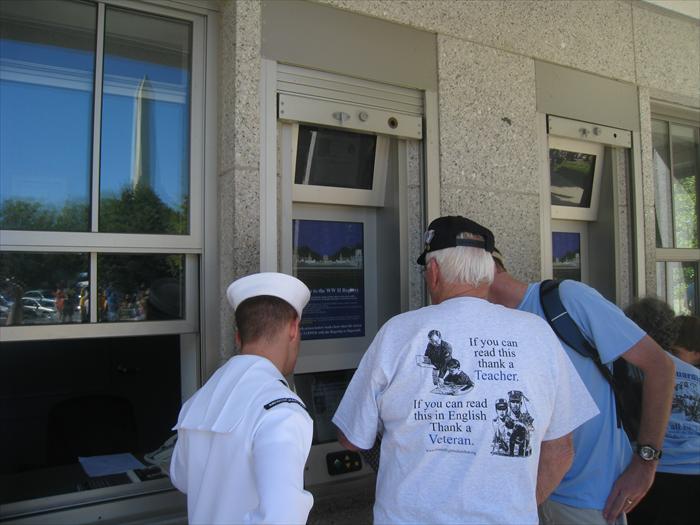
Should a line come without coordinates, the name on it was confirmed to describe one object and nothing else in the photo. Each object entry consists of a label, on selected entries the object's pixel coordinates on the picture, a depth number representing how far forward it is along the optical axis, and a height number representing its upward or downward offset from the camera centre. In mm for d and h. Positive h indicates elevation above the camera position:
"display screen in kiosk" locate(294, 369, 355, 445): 2869 -587
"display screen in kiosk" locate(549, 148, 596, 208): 3820 +744
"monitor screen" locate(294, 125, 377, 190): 2850 +670
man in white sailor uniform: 1313 -382
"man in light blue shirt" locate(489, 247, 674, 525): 2045 -573
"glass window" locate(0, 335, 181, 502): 4930 -1028
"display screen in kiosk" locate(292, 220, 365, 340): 2906 +49
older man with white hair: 1571 -385
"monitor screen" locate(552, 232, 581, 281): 3920 +194
